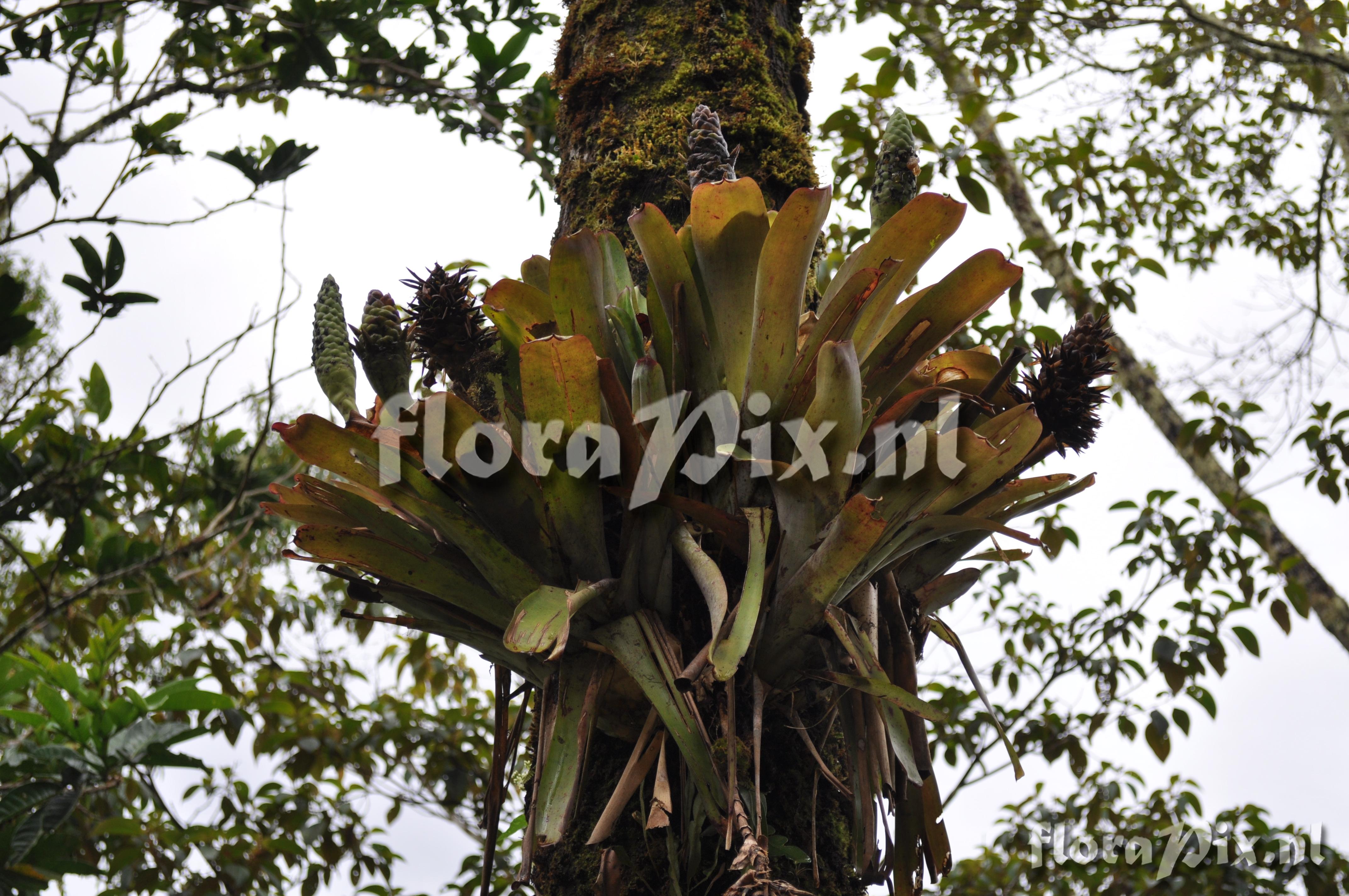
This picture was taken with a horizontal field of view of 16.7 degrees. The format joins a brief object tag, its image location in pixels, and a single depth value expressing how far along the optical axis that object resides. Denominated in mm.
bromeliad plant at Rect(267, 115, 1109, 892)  5014
